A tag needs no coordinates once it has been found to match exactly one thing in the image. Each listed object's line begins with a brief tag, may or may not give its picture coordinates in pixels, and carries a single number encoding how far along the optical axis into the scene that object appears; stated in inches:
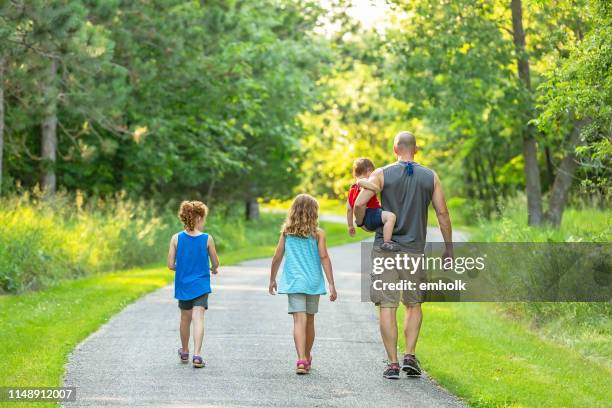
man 447.5
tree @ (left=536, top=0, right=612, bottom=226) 554.9
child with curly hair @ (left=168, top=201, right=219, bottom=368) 483.8
